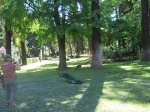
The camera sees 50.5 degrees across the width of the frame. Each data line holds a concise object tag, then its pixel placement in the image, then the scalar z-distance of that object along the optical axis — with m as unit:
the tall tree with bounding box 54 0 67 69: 14.25
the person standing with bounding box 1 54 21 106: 4.85
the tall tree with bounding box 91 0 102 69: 13.12
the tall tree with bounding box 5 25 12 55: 18.68
